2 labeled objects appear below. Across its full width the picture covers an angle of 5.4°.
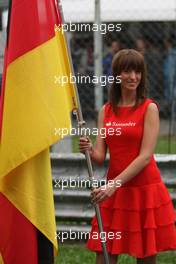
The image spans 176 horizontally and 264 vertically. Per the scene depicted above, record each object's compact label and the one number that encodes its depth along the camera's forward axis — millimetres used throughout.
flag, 10479
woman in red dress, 10921
